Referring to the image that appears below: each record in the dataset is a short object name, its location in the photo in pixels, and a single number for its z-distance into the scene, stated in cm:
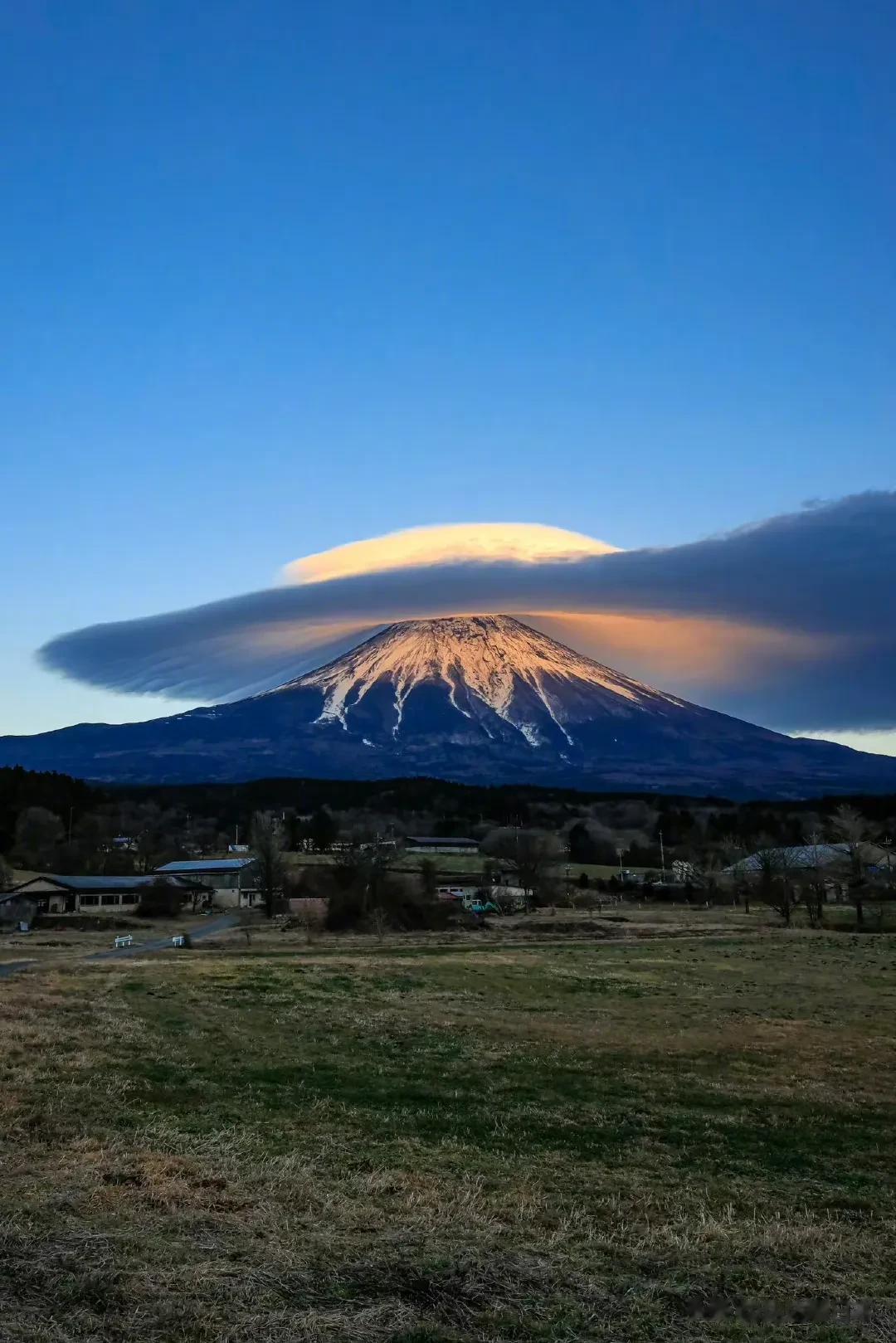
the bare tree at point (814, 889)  7306
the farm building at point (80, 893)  8394
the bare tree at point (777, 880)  7325
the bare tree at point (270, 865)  8006
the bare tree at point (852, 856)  7394
